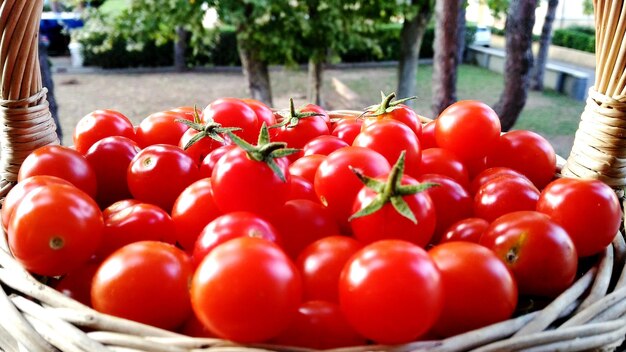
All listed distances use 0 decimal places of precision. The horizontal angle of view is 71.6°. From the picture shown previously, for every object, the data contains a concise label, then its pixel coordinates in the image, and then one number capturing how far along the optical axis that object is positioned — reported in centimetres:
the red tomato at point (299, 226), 15
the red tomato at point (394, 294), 11
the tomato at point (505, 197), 16
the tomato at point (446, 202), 16
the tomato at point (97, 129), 21
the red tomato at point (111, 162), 19
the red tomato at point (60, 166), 17
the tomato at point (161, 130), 21
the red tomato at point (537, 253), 13
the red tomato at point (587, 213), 15
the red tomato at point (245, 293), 11
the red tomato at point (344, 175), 15
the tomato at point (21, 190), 15
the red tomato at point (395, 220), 13
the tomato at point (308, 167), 18
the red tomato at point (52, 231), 13
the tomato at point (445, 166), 18
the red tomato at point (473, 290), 12
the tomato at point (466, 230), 15
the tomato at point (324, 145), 19
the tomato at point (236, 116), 20
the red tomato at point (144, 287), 12
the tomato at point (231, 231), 13
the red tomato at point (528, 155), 20
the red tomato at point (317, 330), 12
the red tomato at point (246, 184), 14
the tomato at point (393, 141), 17
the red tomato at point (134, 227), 15
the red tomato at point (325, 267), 13
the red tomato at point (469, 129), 19
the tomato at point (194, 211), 15
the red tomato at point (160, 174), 17
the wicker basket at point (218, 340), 11
